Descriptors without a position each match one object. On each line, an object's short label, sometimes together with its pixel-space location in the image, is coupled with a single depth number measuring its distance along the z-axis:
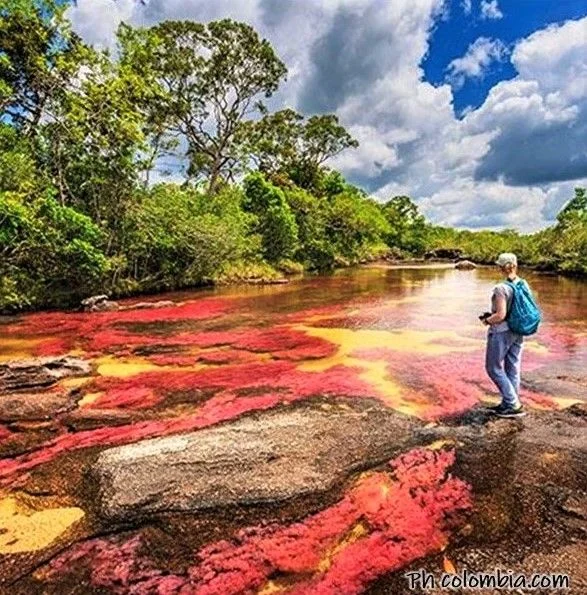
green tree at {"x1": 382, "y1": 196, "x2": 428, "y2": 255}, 71.69
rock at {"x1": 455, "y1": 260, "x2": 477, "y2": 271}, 46.00
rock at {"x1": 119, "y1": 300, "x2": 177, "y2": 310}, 18.83
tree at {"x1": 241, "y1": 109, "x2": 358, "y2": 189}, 45.81
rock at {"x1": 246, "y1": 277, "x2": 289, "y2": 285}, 29.78
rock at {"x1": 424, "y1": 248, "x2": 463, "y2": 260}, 66.69
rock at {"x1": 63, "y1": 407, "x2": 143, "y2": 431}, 6.59
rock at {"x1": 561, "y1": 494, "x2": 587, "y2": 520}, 4.21
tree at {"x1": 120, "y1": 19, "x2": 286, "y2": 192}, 33.34
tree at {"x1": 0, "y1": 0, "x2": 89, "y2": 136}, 18.50
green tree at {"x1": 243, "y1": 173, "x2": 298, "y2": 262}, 35.16
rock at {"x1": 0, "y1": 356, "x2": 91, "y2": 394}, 8.29
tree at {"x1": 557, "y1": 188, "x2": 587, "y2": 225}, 40.44
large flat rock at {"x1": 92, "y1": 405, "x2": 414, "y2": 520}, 4.54
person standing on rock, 6.19
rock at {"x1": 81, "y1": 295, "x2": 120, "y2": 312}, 18.17
